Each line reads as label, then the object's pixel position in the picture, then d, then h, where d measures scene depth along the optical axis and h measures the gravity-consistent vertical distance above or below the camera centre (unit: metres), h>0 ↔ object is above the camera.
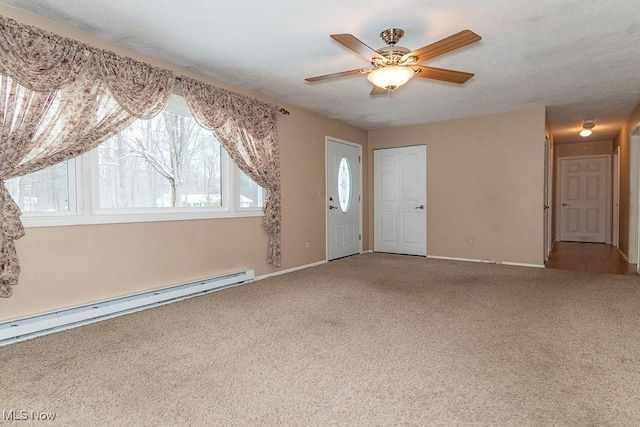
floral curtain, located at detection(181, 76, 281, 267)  3.87 +0.89
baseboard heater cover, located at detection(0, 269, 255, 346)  2.58 -0.93
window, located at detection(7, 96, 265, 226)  2.93 +0.22
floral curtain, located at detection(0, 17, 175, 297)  2.56 +0.84
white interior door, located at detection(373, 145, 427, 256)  6.55 +0.03
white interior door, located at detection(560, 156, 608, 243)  8.37 +0.02
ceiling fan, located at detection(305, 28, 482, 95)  2.46 +1.12
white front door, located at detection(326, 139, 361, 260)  6.11 +0.05
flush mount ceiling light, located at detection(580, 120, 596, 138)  6.32 +1.38
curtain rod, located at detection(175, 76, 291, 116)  4.92 +1.31
